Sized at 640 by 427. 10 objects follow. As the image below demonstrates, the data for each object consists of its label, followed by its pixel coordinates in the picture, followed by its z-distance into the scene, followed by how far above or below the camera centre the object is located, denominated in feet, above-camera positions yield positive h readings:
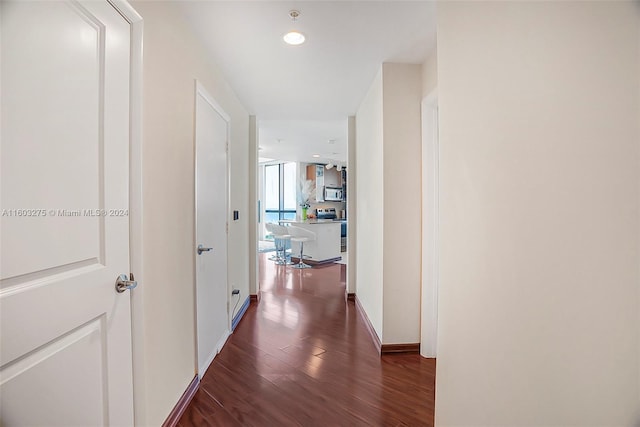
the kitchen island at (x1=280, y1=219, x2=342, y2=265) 20.88 -2.68
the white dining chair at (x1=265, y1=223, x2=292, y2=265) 20.57 -2.55
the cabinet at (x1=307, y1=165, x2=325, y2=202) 29.30 +3.14
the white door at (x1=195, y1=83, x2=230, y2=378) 6.81 -0.50
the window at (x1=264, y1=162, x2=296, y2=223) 32.07 +1.86
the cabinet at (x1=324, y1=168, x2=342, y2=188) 30.40 +3.23
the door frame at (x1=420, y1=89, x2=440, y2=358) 7.92 -0.55
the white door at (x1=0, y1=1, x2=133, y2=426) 2.55 -0.07
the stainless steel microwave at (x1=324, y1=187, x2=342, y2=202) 29.94 +1.48
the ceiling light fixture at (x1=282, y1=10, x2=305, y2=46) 6.48 +3.91
